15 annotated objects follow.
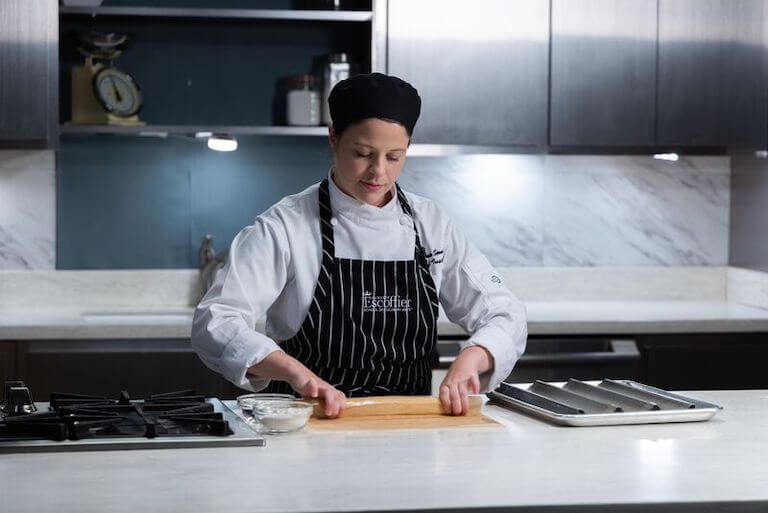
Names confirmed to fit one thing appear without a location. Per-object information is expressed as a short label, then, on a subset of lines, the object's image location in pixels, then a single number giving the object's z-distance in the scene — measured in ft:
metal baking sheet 7.48
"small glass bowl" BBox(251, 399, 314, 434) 7.04
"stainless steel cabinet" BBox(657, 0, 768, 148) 14.24
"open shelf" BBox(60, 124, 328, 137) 13.57
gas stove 6.66
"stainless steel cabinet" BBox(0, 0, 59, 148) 13.21
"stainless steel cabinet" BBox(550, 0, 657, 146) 14.03
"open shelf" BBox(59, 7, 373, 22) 13.46
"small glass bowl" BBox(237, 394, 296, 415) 7.32
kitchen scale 13.89
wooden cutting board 7.42
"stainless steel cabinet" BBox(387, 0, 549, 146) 13.75
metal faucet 14.47
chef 8.23
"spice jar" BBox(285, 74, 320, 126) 14.11
